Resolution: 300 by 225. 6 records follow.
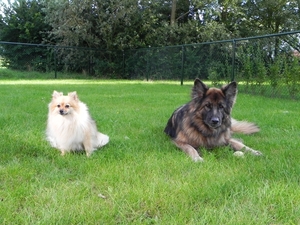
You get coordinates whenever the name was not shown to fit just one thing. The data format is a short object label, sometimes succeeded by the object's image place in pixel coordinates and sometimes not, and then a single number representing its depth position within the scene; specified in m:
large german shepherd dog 3.56
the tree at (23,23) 23.77
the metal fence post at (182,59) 14.40
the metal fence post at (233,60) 10.68
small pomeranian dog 3.42
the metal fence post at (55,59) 20.40
